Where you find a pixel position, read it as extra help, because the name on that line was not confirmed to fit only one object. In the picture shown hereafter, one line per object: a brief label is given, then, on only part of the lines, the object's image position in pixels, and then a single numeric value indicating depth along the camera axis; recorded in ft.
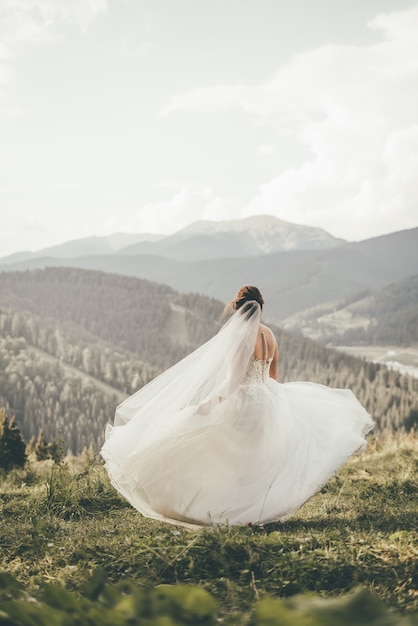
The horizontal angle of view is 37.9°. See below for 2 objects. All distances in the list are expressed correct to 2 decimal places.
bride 24.61
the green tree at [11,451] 39.96
